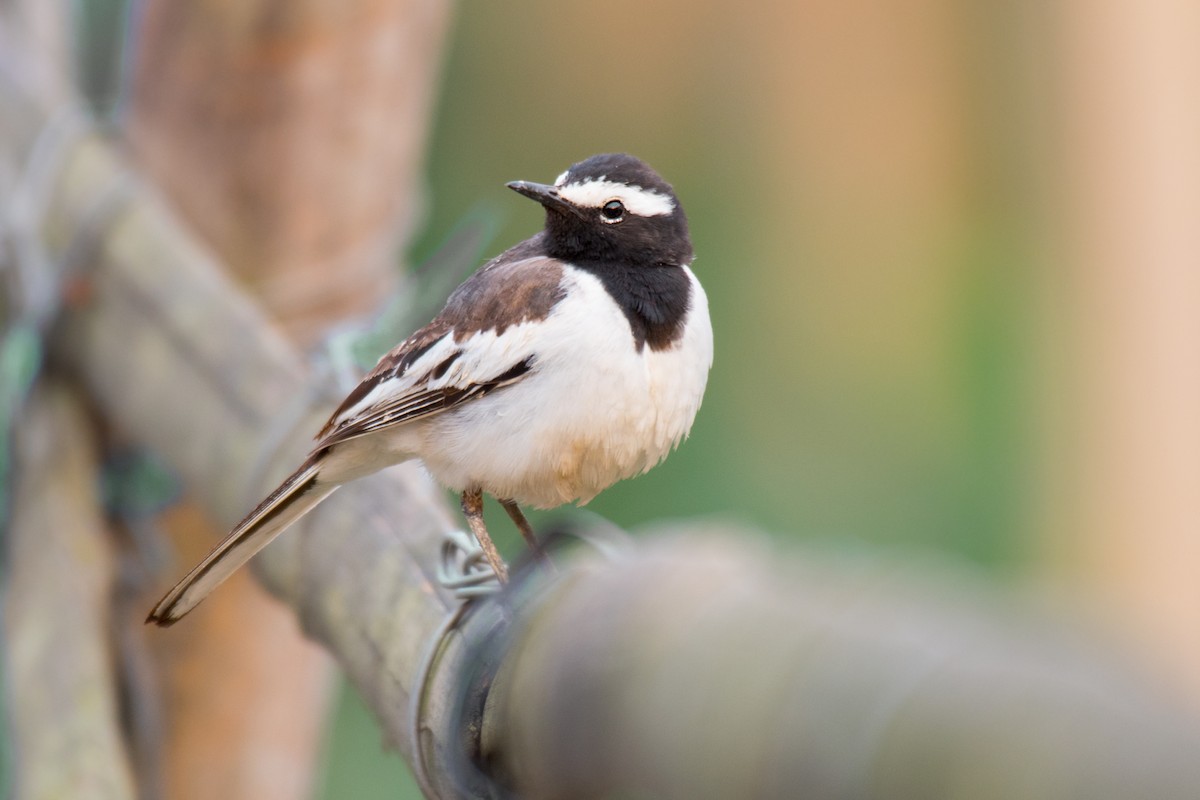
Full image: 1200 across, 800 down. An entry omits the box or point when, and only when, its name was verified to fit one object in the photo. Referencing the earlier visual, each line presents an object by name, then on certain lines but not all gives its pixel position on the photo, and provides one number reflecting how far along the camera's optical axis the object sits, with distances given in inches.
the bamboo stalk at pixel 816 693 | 119.3
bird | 189.3
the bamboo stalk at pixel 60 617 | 191.1
